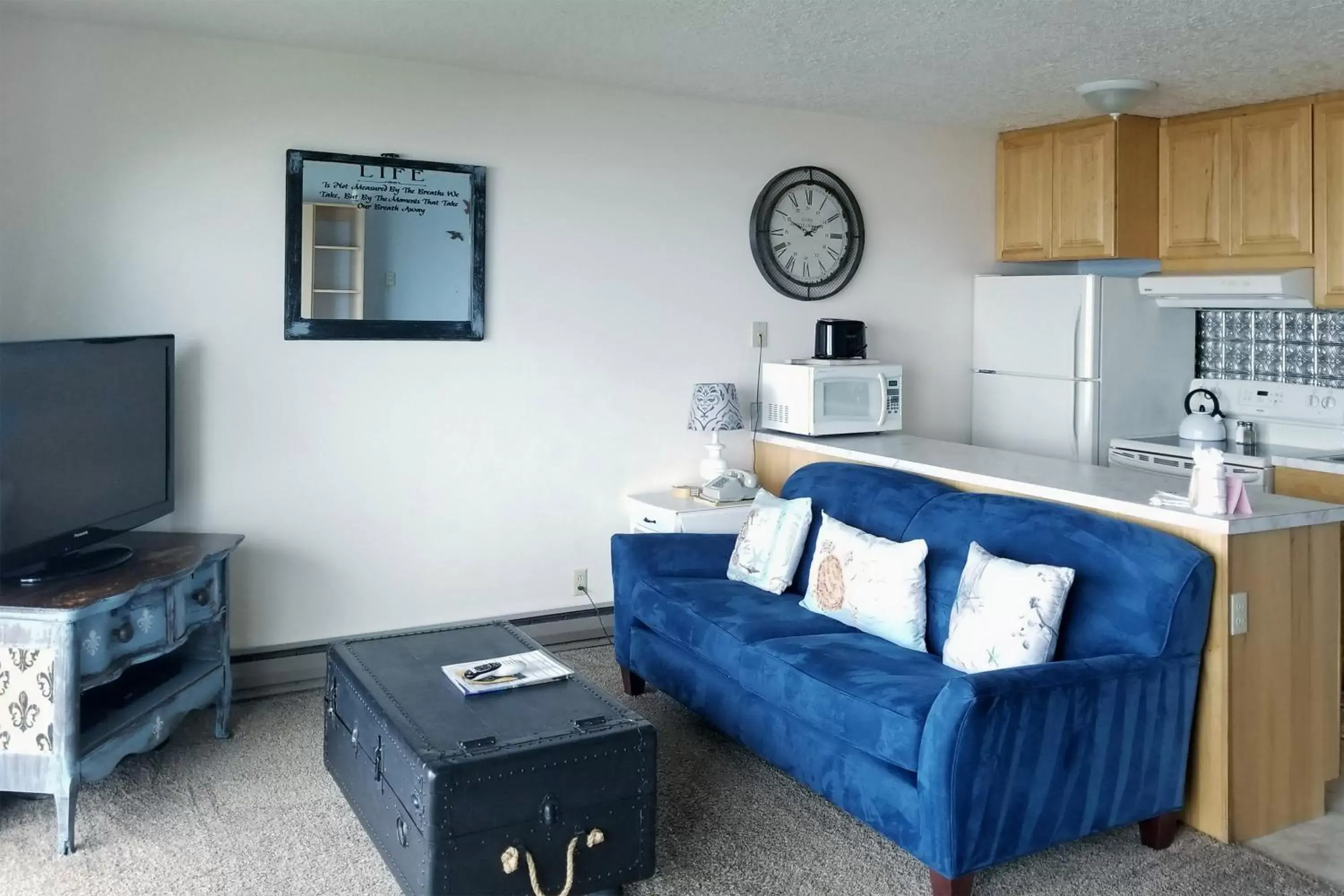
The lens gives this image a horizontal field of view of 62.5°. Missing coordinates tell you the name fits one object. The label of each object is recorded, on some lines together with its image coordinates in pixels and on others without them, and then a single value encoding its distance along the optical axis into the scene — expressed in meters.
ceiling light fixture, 4.30
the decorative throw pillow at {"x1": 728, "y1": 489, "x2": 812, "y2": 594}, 3.81
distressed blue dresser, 2.79
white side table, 4.37
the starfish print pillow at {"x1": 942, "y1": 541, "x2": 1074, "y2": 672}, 2.80
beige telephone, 4.55
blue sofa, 2.50
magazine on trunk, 2.83
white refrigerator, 5.00
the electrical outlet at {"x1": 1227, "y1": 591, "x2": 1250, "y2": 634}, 2.84
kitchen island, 2.85
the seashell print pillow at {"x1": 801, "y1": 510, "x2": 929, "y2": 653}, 3.23
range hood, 4.54
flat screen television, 2.96
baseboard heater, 4.03
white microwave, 4.69
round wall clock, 4.96
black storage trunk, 2.39
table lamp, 4.62
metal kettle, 4.95
